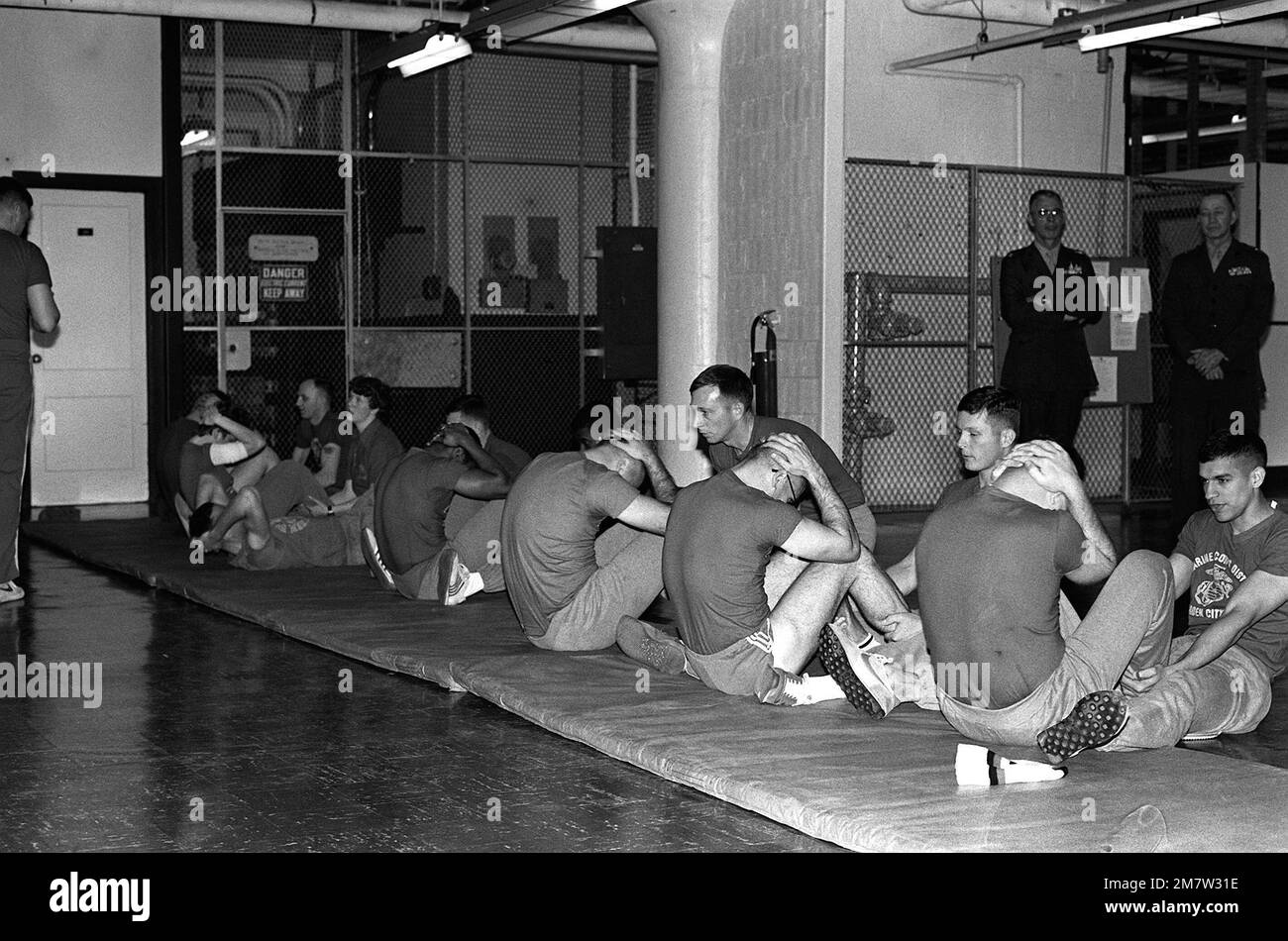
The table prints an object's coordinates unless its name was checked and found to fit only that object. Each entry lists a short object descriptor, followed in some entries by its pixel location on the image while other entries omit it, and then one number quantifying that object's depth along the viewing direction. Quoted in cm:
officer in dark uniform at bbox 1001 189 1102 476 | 1019
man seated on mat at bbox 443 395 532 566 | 951
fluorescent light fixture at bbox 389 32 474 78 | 1198
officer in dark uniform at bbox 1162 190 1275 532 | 928
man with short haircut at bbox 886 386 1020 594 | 633
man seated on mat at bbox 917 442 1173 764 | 484
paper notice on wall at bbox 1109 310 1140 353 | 1338
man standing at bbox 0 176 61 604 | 877
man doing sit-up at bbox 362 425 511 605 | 850
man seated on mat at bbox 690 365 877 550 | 710
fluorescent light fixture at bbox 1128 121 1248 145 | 1930
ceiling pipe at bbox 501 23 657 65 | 1407
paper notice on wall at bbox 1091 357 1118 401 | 1334
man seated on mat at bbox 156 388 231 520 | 1066
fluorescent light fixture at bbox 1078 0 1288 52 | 1016
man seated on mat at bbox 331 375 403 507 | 996
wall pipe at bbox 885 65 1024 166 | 1329
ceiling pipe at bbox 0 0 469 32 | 1227
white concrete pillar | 1149
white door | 1372
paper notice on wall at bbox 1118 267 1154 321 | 1340
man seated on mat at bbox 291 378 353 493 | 1077
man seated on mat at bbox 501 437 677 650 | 687
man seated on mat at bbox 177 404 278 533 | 1051
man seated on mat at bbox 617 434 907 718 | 576
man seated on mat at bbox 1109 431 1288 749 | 534
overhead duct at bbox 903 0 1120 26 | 1249
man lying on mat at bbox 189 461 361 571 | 989
